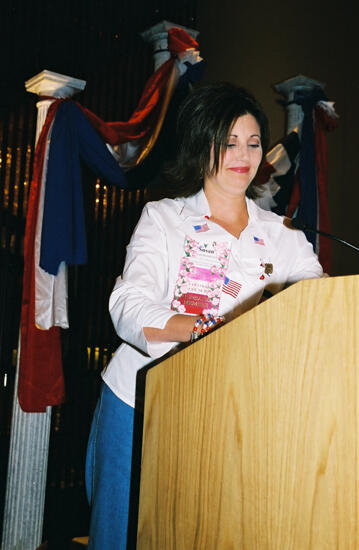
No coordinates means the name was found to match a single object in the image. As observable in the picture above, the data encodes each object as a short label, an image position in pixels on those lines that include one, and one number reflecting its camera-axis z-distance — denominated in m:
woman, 1.32
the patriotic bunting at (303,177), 3.16
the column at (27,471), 2.75
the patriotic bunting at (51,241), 2.53
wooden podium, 0.71
